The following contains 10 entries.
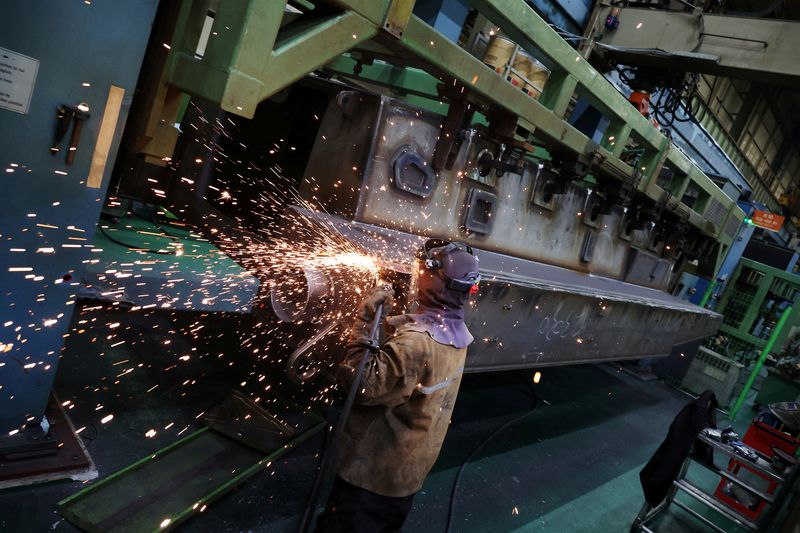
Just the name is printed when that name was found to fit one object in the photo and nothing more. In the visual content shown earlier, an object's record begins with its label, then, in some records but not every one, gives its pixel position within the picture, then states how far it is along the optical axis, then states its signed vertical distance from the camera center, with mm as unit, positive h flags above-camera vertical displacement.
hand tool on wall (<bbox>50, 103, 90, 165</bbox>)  1930 -217
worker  1980 -854
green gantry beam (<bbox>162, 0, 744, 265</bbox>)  1708 +559
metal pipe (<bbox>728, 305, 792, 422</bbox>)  7109 -585
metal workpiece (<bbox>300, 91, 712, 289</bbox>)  2682 +85
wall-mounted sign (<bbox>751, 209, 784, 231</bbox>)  10500 +1908
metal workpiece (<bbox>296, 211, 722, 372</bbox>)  2526 -408
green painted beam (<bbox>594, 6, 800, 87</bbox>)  3881 +2062
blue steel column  1848 -463
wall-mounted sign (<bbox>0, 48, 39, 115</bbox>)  1767 -132
